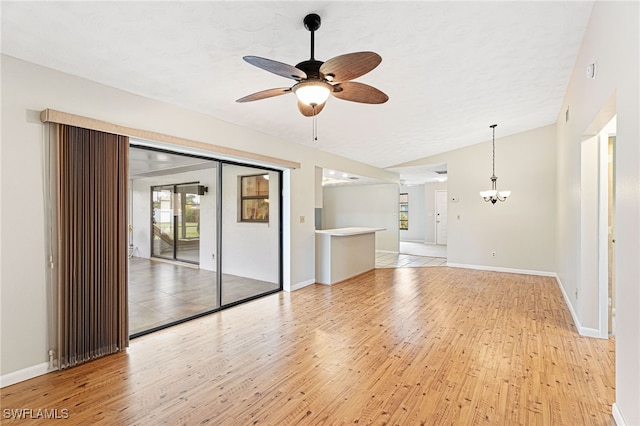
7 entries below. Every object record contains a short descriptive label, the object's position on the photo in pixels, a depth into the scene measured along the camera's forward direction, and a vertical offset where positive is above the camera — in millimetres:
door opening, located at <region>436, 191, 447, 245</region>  11835 -336
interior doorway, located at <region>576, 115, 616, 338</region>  3215 -329
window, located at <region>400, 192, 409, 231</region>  13156 -73
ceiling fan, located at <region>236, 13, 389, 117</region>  1833 +872
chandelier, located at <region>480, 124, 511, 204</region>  5984 +304
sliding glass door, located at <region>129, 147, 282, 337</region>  3646 -367
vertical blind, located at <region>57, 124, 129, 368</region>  2555 -305
